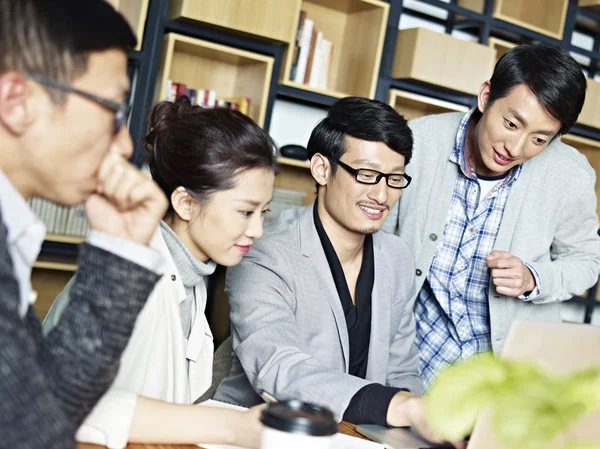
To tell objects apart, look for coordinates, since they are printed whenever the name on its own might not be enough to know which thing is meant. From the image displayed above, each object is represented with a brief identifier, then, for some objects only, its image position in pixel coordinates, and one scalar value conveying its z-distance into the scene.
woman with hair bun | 1.64
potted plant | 0.58
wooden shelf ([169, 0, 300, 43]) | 3.43
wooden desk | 1.17
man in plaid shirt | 2.31
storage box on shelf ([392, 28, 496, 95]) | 4.04
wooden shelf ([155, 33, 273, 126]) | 3.55
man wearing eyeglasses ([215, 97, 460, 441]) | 1.83
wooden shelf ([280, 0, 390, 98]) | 4.08
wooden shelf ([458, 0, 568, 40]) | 4.54
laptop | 1.01
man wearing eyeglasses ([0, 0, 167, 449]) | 0.93
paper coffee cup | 0.97
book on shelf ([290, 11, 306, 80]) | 3.95
